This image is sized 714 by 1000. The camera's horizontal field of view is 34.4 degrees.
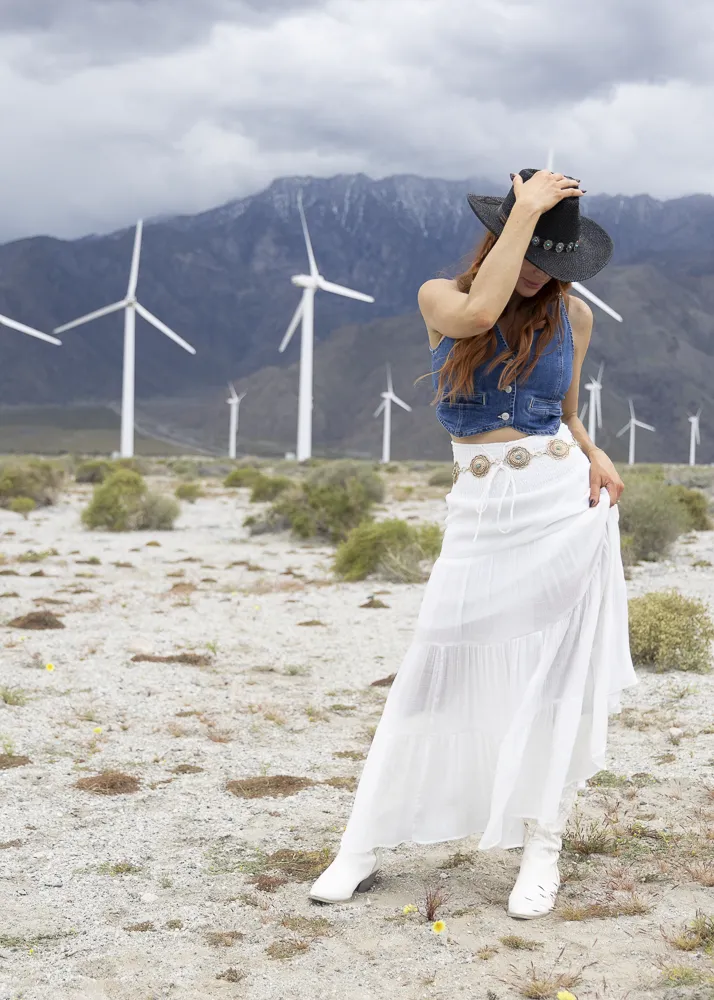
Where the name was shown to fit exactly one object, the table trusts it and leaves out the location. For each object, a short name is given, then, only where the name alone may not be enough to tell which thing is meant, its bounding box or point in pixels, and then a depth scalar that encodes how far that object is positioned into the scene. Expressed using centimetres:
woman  406
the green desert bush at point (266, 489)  2827
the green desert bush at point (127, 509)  2164
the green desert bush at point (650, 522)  1614
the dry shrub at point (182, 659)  941
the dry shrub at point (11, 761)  640
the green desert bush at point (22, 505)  2541
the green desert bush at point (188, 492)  2988
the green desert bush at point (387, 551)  1464
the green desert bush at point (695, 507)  2027
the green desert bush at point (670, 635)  881
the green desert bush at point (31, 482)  2653
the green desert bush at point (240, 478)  3556
